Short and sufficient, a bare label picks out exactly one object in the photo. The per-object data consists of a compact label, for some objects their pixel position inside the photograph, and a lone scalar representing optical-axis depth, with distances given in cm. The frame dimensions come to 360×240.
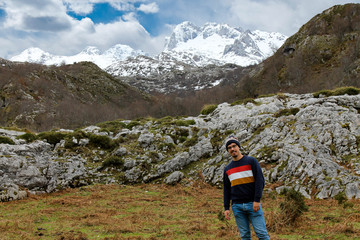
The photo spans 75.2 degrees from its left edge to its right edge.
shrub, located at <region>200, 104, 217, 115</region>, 4364
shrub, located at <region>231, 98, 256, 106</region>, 3734
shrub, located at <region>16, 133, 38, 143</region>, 2677
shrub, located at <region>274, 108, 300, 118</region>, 2439
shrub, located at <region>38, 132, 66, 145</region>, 2728
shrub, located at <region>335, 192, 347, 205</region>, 1271
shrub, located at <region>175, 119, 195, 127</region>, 3628
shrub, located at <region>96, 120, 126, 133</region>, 4154
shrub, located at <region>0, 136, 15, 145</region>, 2425
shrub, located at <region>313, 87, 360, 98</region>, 3058
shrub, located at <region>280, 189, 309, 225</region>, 995
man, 585
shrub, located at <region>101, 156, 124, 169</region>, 2464
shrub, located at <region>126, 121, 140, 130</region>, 4399
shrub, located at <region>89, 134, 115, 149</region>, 2903
